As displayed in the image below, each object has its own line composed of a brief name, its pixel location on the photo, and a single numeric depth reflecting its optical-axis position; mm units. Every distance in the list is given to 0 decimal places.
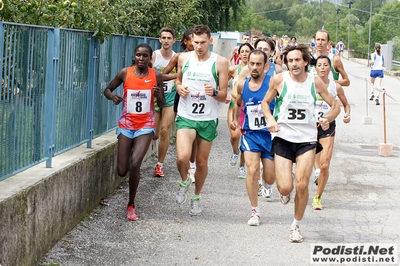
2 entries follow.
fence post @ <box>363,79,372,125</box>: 30538
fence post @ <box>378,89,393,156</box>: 22222
